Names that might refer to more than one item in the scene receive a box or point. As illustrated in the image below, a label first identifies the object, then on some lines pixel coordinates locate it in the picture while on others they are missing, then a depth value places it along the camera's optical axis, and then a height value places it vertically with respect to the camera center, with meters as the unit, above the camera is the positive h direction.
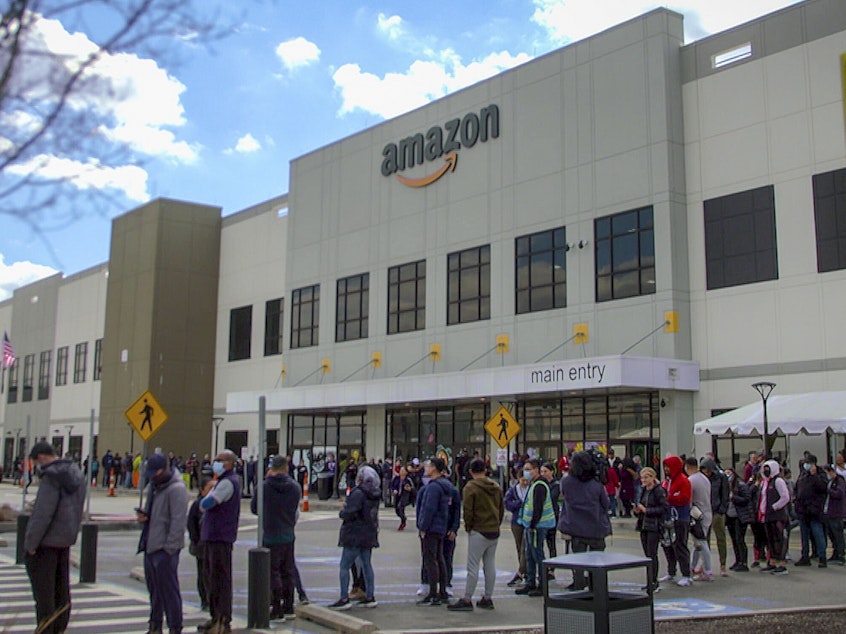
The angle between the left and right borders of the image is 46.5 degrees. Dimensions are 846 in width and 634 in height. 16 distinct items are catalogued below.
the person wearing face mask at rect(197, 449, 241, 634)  10.48 -0.80
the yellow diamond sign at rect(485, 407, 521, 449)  26.05 +0.96
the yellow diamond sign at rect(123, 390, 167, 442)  20.23 +0.94
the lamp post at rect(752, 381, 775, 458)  22.42 +2.00
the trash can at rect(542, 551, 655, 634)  7.62 -1.12
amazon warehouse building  28.67 +7.26
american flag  48.66 +5.28
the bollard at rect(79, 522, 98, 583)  14.70 -1.40
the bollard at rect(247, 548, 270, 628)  10.73 -1.38
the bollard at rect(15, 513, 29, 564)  16.05 -1.24
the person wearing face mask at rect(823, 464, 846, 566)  17.47 -0.81
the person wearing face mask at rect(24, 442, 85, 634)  9.44 -0.69
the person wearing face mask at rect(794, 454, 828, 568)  17.38 -0.70
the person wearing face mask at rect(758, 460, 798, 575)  16.77 -0.76
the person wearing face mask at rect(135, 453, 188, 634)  9.93 -0.78
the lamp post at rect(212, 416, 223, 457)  51.89 +2.16
